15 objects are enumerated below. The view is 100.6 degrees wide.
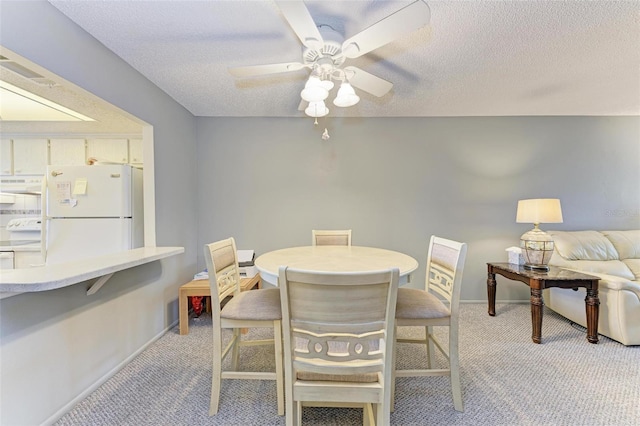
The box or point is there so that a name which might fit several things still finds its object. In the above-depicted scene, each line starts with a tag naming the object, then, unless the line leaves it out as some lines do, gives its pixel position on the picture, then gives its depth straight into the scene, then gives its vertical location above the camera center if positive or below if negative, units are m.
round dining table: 1.41 -0.30
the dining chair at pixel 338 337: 0.93 -0.47
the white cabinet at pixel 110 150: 3.13 +0.76
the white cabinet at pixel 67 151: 3.11 +0.74
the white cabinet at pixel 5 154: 3.07 +0.71
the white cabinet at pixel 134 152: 3.15 +0.73
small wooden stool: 2.44 -0.75
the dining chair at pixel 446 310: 1.48 -0.57
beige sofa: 2.18 -0.63
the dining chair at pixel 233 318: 1.47 -0.59
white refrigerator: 2.14 +0.02
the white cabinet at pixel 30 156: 3.08 +0.69
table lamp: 2.54 -0.26
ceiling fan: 1.17 +0.87
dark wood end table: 2.23 -0.69
